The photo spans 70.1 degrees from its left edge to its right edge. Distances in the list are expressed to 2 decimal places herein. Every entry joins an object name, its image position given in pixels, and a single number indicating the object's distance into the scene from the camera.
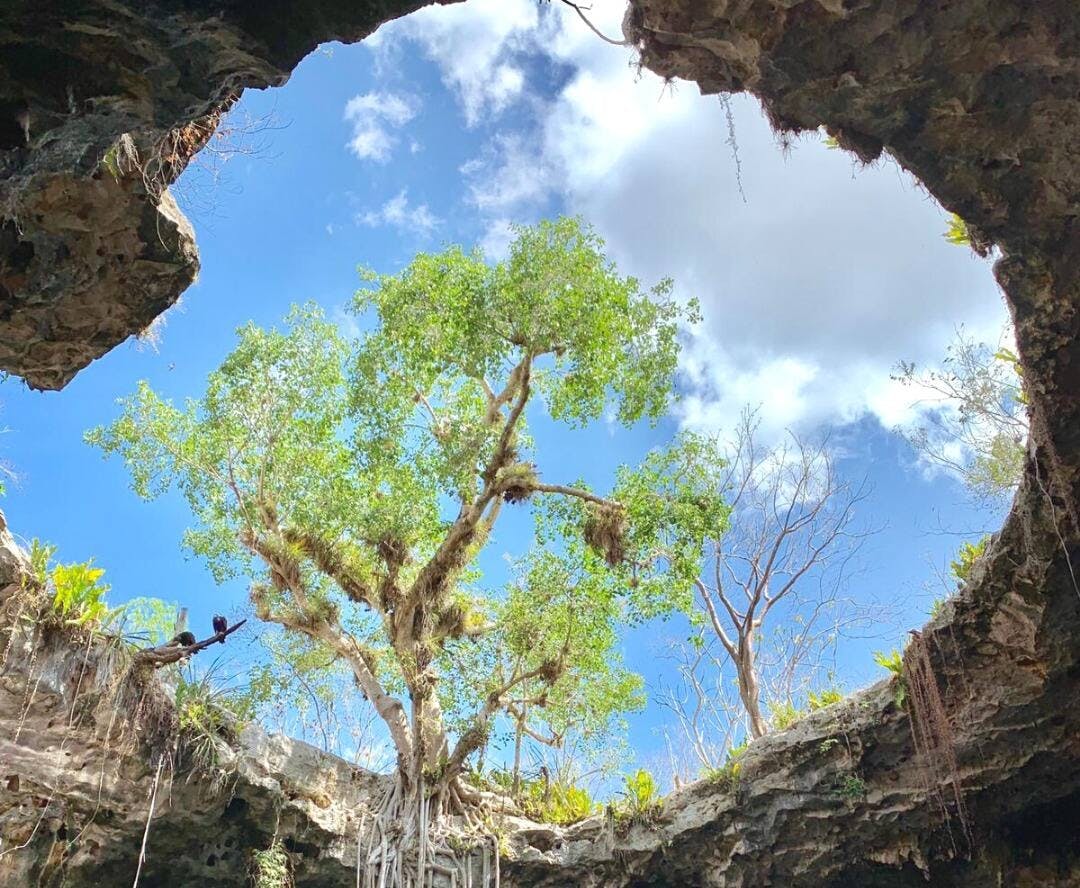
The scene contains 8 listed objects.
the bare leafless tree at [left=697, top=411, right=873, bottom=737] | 10.48
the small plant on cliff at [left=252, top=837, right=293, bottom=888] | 6.60
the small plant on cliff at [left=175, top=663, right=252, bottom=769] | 6.75
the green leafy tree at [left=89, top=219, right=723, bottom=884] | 7.94
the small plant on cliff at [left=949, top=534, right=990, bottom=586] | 5.99
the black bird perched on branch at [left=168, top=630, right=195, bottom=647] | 6.68
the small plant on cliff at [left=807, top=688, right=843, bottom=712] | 6.93
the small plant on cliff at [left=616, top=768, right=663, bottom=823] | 7.08
